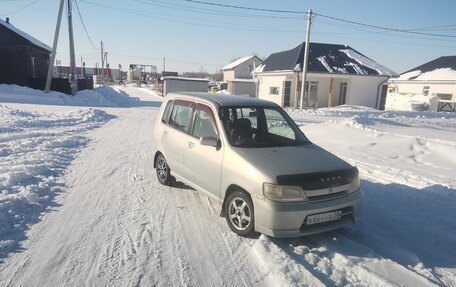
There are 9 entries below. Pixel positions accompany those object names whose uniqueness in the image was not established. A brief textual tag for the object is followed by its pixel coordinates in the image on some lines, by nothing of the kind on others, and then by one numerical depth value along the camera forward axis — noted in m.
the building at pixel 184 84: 37.19
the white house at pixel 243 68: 69.06
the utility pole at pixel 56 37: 24.30
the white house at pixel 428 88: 33.62
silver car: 4.04
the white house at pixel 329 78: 29.34
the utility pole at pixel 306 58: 25.97
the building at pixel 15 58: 27.83
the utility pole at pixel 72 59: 26.47
